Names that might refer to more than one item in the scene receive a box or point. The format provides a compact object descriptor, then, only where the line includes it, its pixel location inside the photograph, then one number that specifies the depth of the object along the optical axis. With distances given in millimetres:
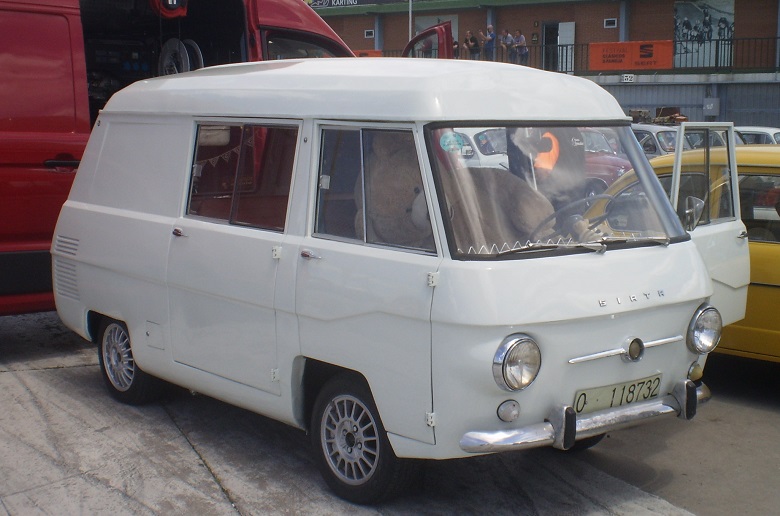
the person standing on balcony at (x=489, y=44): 40688
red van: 7789
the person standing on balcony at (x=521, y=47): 41375
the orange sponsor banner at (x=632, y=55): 39750
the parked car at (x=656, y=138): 20281
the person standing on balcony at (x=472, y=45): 40500
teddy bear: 4785
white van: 4566
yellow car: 6688
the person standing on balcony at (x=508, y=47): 41572
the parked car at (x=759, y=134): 23569
